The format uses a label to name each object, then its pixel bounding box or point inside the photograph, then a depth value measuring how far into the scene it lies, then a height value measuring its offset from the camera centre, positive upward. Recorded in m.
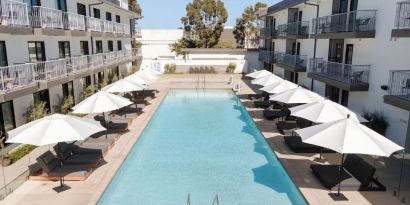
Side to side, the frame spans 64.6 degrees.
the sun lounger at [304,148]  14.98 -4.47
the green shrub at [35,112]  16.94 -3.28
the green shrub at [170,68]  45.91 -2.51
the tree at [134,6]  54.63 +7.51
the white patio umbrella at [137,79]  23.93 -2.16
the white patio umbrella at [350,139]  10.12 -2.90
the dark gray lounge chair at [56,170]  11.95 -4.51
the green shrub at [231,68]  45.91 -2.51
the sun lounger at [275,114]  20.37 -4.04
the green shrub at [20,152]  13.66 -4.40
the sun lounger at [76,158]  13.05 -4.43
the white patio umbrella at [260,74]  27.49 -2.04
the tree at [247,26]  60.69 +4.51
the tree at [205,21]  54.25 +4.91
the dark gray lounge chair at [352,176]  11.21 -4.53
